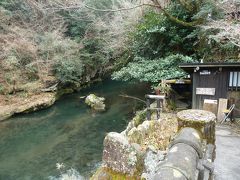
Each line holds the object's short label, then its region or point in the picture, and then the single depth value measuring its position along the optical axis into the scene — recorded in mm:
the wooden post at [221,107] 11016
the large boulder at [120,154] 5352
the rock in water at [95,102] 19531
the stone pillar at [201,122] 4410
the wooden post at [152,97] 10630
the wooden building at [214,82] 10797
